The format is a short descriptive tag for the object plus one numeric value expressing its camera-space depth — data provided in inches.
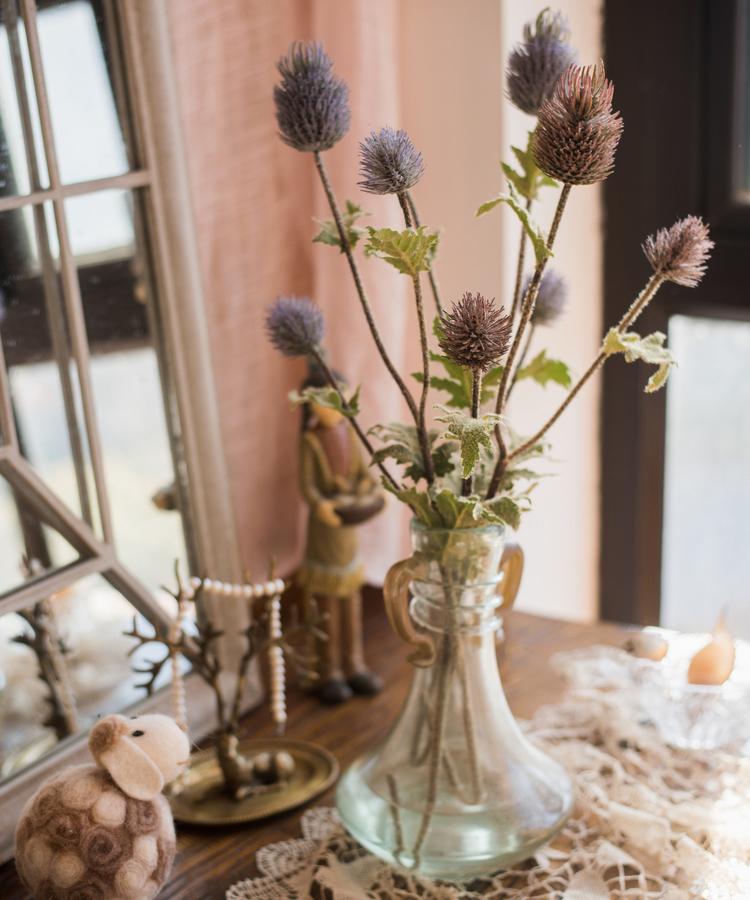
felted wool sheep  30.1
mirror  36.4
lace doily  33.4
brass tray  37.5
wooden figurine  43.4
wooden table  35.2
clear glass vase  33.2
